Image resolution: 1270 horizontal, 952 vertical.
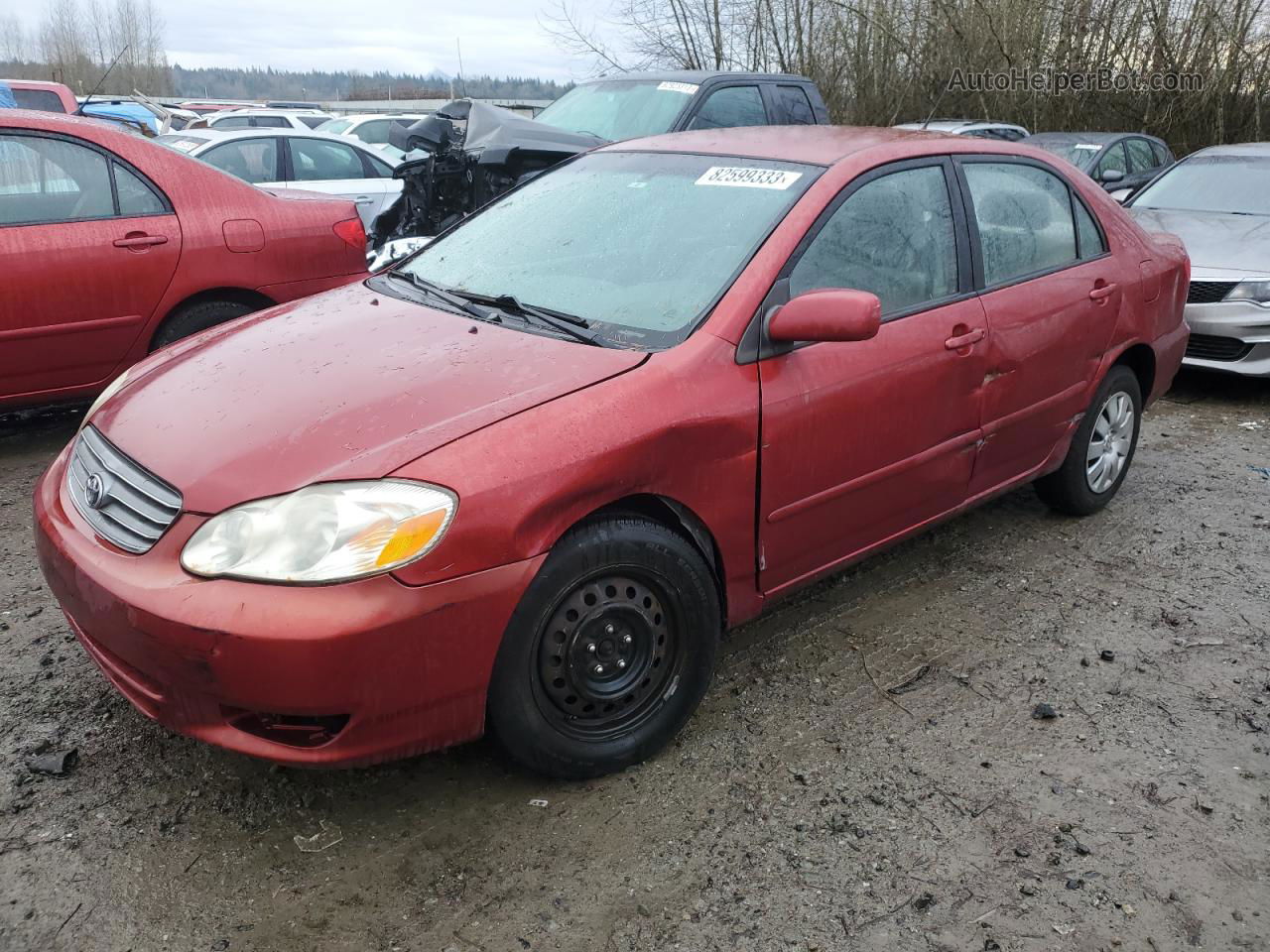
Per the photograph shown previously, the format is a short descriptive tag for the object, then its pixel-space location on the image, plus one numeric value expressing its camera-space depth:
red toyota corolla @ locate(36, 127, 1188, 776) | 2.32
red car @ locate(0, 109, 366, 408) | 4.78
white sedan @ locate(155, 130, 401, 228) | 9.57
